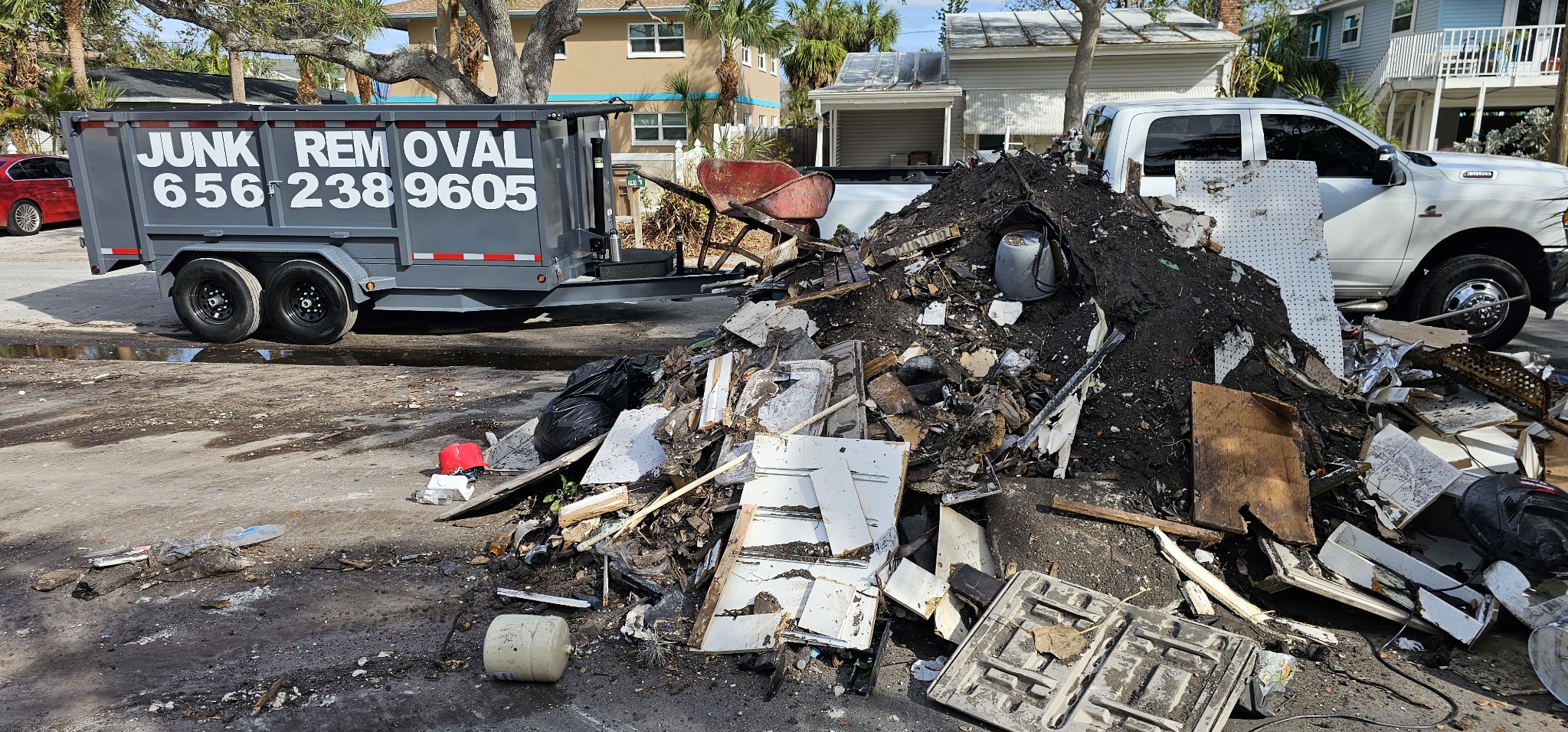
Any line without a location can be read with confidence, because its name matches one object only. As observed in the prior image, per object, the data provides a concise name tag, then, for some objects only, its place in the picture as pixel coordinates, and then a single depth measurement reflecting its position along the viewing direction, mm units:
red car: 18984
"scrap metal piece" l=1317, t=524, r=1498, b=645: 4156
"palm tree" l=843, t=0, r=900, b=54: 30844
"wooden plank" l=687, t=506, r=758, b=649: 4234
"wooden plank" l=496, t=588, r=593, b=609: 4540
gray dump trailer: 9547
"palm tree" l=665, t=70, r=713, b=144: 26609
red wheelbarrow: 8781
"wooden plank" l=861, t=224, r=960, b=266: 6875
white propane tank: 3865
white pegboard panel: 6430
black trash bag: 6031
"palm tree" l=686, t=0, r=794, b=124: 25266
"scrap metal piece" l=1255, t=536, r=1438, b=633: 4266
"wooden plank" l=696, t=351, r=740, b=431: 5543
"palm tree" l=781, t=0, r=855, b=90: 28891
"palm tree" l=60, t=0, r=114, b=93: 25531
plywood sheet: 4645
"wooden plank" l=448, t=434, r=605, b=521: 5516
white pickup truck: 8273
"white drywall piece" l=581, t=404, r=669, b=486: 5453
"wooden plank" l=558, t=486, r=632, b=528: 5090
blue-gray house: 20266
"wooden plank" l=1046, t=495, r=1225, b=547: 4574
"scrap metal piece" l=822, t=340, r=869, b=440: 5219
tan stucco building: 27766
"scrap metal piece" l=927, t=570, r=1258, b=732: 3637
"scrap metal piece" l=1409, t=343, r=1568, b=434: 5453
